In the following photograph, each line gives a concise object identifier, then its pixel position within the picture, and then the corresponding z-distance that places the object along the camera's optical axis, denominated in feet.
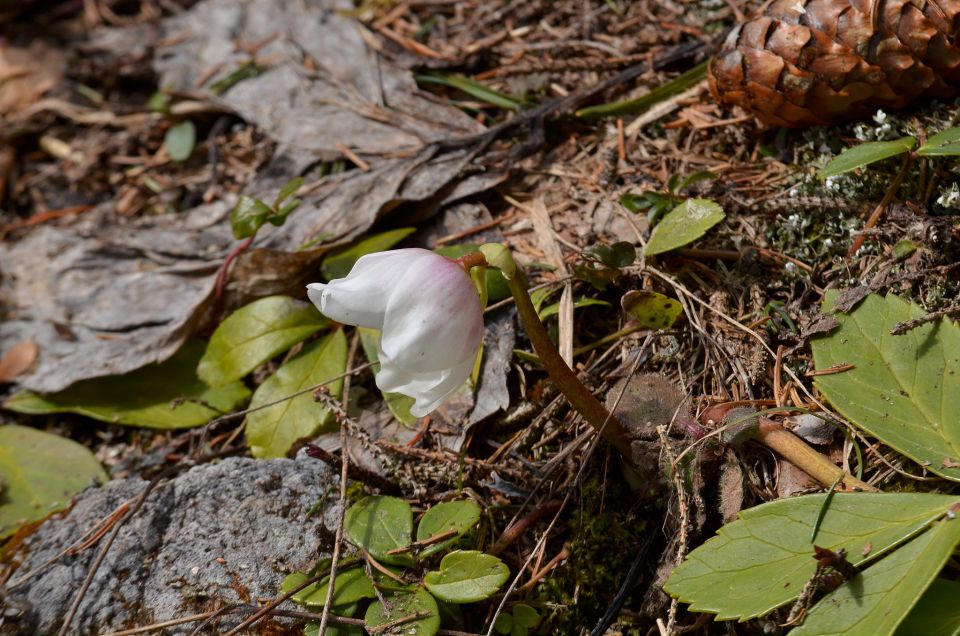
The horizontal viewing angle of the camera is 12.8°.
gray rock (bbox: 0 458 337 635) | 3.16
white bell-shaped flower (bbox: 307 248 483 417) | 3.04
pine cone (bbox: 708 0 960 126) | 3.20
